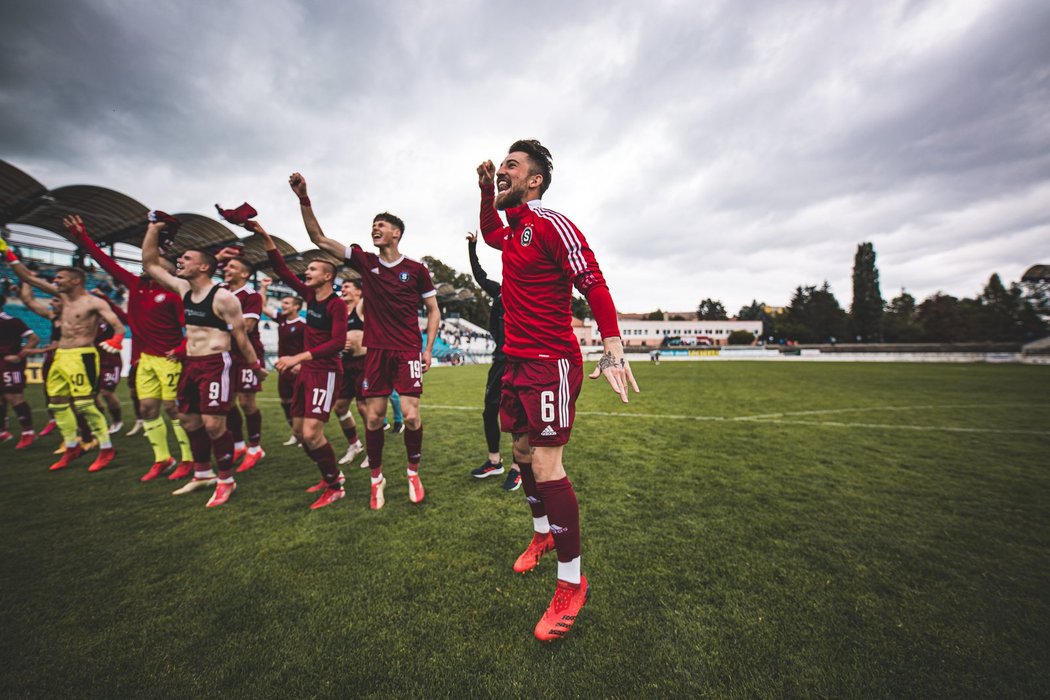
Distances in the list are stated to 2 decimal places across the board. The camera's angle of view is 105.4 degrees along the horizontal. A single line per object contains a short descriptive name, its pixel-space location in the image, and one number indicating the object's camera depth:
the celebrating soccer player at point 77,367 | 5.07
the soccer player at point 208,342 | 3.78
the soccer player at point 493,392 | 4.32
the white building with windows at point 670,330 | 78.50
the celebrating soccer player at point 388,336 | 3.78
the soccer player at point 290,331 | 5.75
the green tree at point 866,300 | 64.12
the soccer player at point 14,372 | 5.88
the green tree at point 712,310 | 112.75
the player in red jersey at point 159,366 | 4.65
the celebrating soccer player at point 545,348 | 2.07
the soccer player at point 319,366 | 3.68
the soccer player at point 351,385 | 5.20
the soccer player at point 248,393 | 4.86
